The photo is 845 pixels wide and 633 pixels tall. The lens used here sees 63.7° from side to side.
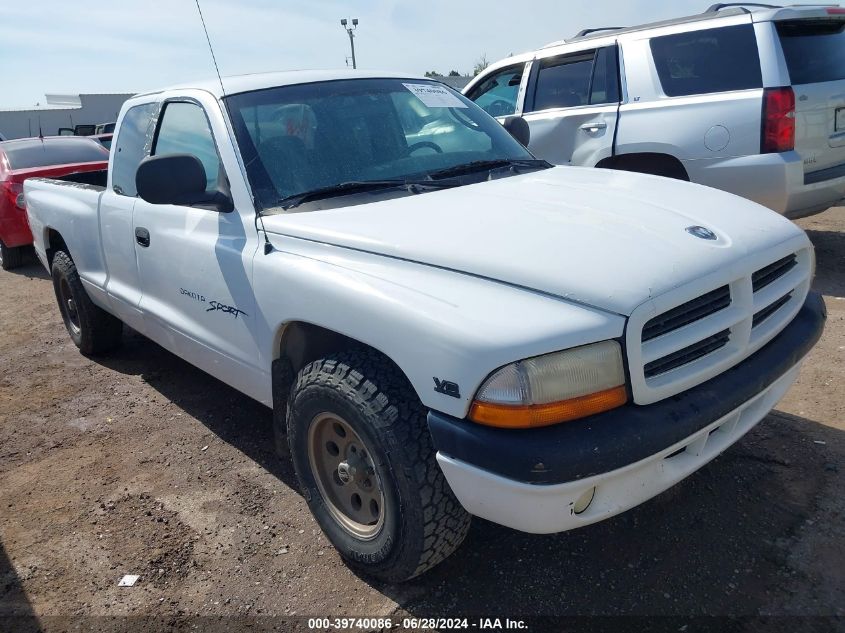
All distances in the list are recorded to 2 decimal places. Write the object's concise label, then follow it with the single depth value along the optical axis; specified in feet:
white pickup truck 6.28
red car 26.86
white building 103.96
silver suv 16.71
